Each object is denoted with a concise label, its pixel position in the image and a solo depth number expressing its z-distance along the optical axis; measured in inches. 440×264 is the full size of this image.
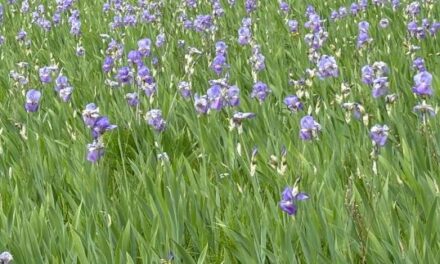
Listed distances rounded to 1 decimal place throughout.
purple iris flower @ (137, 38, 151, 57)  254.1
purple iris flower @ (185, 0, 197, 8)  389.0
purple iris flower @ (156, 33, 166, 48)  291.0
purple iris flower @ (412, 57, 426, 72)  212.1
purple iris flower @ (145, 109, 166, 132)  180.7
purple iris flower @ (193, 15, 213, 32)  314.4
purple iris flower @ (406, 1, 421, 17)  274.7
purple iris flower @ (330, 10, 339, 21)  318.2
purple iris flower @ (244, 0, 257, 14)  349.6
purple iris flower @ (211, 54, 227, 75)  230.4
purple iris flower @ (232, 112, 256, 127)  154.2
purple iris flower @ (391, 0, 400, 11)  316.7
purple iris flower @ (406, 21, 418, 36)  255.8
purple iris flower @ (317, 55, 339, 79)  201.4
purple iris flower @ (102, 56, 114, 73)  249.4
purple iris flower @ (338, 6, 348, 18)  319.0
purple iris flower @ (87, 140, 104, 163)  152.4
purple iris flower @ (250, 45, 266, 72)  234.8
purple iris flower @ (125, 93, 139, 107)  211.7
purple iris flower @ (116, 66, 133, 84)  219.7
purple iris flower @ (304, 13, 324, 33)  281.0
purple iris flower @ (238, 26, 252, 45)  273.7
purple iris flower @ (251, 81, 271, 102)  203.0
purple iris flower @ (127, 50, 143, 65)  241.0
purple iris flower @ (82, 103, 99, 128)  152.2
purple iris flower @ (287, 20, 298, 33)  306.4
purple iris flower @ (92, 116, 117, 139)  151.8
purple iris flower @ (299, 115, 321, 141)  154.9
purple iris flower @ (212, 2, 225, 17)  348.9
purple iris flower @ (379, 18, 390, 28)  286.5
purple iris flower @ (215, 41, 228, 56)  254.3
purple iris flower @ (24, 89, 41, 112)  194.2
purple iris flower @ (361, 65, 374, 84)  188.9
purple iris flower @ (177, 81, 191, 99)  209.4
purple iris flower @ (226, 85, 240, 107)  177.6
